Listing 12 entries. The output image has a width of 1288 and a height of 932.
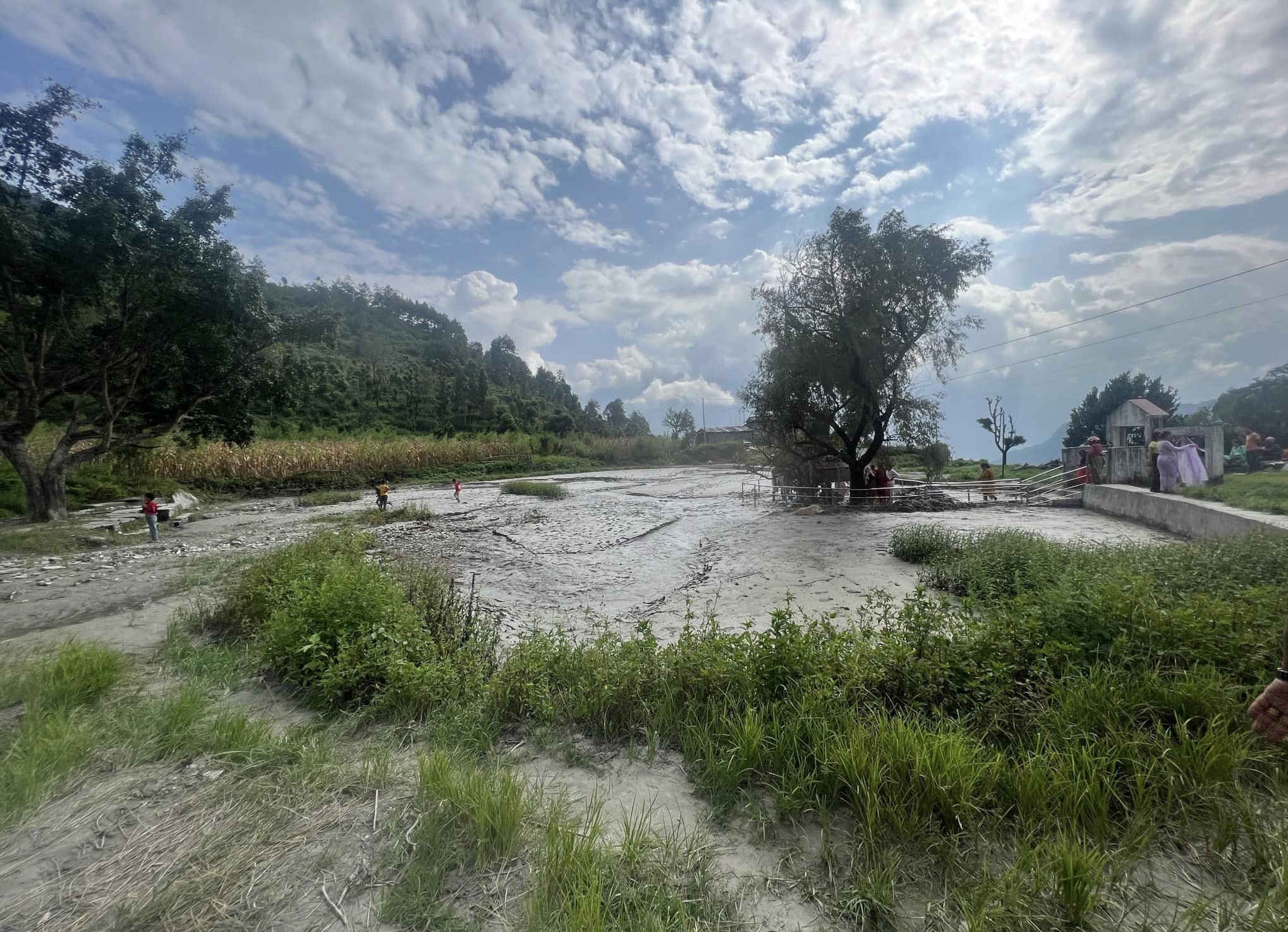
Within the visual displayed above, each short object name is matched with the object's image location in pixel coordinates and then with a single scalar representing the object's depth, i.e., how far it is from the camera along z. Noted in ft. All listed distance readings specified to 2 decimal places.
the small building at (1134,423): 66.33
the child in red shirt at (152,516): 44.68
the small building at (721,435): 272.72
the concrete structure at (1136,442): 51.37
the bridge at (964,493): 63.93
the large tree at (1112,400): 132.36
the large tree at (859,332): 60.44
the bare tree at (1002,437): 111.04
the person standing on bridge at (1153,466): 46.96
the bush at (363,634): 14.06
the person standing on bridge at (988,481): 64.69
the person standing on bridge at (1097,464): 59.06
